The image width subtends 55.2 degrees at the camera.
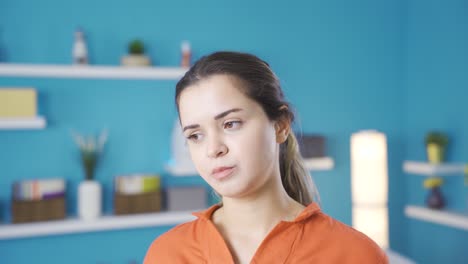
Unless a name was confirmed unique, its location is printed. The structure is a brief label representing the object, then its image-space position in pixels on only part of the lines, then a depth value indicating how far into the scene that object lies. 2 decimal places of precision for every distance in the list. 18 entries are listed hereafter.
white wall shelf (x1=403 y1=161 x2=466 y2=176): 2.26
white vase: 2.08
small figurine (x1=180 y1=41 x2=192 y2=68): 2.21
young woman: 0.79
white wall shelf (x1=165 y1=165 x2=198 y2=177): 2.13
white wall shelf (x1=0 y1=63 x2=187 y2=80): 1.98
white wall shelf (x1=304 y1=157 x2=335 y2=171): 2.42
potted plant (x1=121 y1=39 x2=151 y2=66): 2.14
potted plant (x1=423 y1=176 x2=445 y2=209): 2.33
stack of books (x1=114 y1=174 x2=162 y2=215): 2.14
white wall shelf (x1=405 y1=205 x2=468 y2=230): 2.12
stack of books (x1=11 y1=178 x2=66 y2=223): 2.02
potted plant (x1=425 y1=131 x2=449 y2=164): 2.32
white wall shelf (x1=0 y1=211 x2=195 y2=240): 1.96
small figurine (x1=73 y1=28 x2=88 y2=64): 2.08
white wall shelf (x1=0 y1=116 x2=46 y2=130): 1.96
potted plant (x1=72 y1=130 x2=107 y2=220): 2.08
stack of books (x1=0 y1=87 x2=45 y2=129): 1.98
